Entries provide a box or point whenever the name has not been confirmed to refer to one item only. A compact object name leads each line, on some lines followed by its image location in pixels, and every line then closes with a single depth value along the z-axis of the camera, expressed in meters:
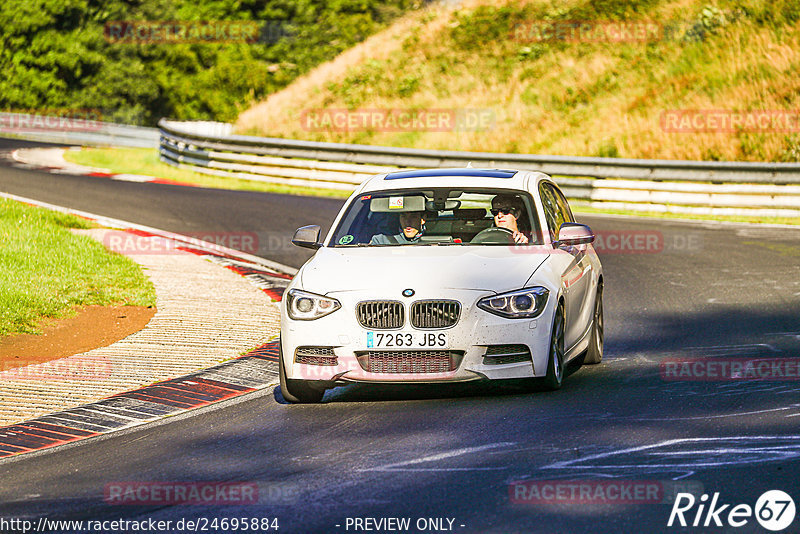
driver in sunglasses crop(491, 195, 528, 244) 19.03
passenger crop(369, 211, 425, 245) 18.87
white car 16.25
